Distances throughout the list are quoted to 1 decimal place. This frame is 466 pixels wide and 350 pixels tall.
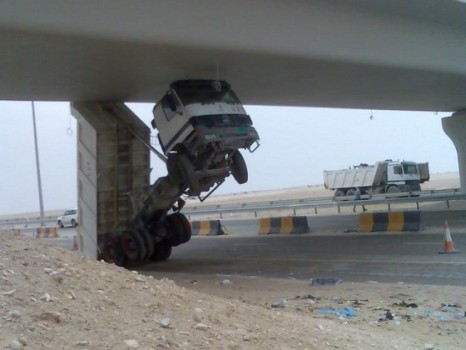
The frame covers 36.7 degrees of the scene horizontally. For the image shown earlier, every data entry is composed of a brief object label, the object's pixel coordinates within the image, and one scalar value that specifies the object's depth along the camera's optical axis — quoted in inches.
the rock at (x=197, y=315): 274.3
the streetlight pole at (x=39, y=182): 1862.0
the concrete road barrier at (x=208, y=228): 1370.6
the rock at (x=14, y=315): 231.5
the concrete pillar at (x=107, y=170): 900.6
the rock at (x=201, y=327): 262.8
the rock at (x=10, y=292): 250.4
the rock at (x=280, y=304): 446.1
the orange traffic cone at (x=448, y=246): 711.7
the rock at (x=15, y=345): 210.1
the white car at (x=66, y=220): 2191.9
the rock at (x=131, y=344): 227.8
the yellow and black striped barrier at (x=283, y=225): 1180.5
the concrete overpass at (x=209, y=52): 578.6
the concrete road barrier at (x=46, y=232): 1802.8
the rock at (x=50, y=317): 235.9
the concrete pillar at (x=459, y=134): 1530.5
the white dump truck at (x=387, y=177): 2058.3
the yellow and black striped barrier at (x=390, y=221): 996.6
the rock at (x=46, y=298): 252.5
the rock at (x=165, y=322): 256.7
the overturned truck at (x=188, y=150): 749.3
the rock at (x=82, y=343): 222.3
